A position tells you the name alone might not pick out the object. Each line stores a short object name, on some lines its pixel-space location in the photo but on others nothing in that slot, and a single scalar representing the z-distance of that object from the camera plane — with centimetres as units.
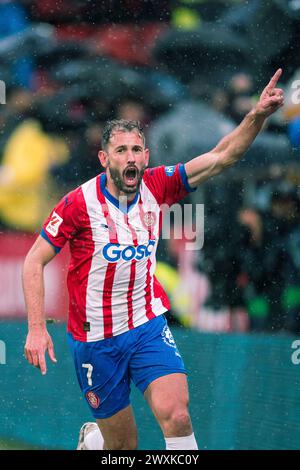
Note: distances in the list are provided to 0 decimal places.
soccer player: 888
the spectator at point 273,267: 1233
